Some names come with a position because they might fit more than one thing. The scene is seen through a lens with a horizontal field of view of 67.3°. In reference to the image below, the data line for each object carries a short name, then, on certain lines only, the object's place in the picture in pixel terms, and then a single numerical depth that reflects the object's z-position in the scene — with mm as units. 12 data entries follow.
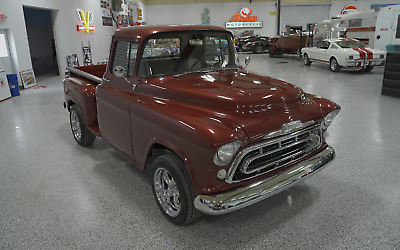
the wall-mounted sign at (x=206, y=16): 27891
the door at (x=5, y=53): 9953
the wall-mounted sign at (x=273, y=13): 28272
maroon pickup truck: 2336
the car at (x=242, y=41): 23562
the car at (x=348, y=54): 11492
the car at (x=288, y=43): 18070
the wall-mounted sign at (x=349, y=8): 27122
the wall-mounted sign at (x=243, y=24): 28031
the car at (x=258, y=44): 23359
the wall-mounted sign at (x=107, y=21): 17859
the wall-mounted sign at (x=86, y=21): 14723
